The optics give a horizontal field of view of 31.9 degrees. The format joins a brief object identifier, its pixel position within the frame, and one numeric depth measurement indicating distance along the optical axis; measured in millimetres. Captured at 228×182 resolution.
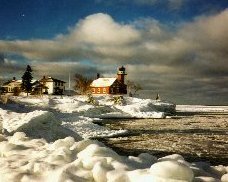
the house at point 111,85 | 96875
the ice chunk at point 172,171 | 4465
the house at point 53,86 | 106775
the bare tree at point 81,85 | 97688
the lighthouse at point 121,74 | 99562
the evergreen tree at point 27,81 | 86812
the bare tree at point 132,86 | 95875
